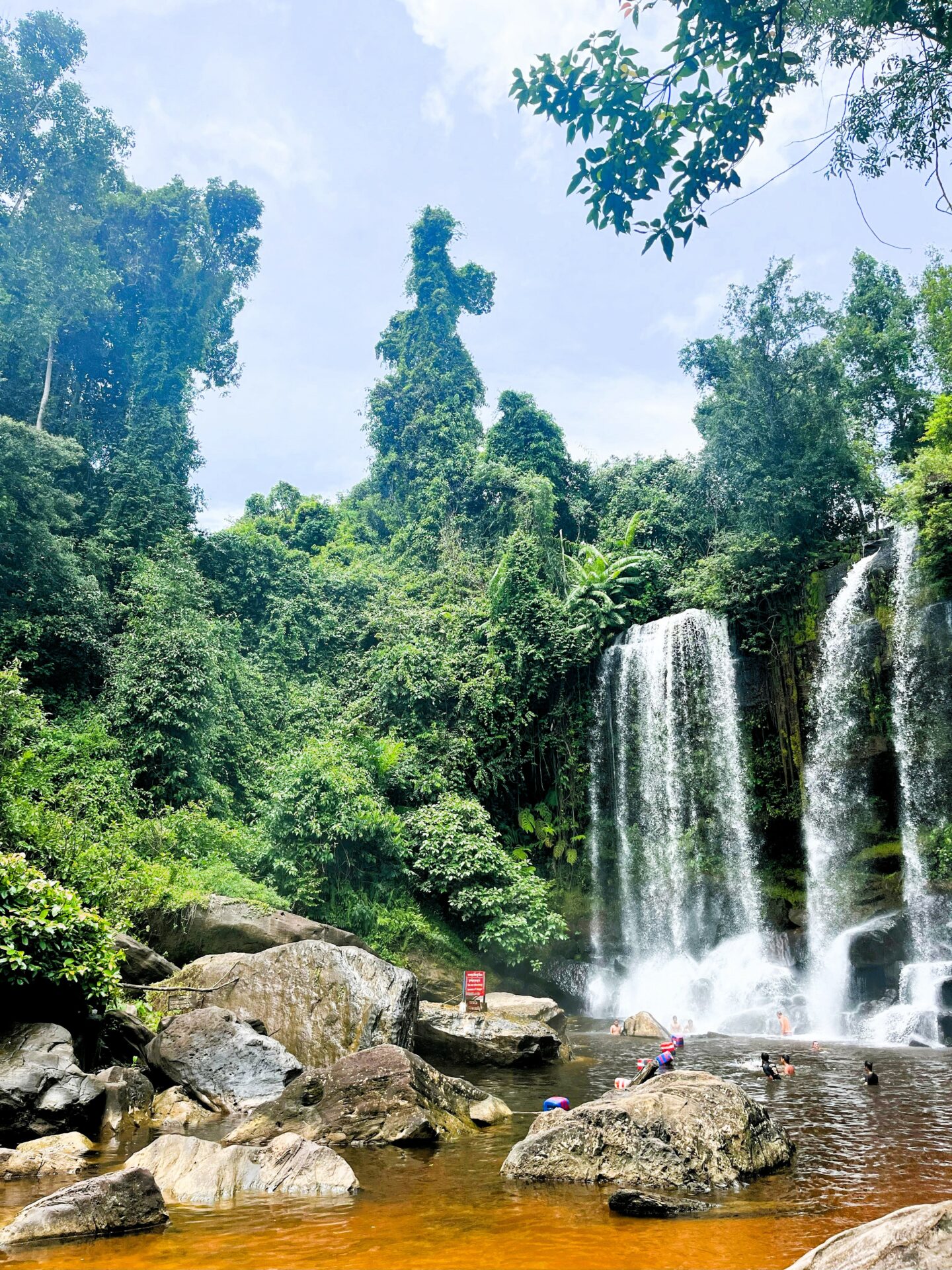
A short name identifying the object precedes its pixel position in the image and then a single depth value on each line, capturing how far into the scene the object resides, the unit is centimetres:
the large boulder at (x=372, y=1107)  750
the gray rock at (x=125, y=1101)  789
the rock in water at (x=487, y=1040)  1177
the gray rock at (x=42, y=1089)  734
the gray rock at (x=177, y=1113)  820
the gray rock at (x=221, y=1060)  888
